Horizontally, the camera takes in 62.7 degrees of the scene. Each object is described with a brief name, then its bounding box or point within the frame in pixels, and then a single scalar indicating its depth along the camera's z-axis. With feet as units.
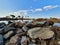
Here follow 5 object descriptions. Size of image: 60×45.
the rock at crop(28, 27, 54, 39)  2.93
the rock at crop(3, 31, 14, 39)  3.32
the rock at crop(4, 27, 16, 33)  3.48
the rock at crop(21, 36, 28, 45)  3.05
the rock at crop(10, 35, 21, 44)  3.12
